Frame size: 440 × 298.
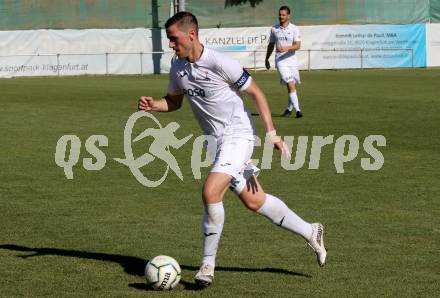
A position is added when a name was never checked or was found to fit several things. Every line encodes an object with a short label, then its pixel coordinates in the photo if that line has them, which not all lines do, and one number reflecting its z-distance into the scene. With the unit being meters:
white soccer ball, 13.98
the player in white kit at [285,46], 43.16
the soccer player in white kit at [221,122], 14.40
